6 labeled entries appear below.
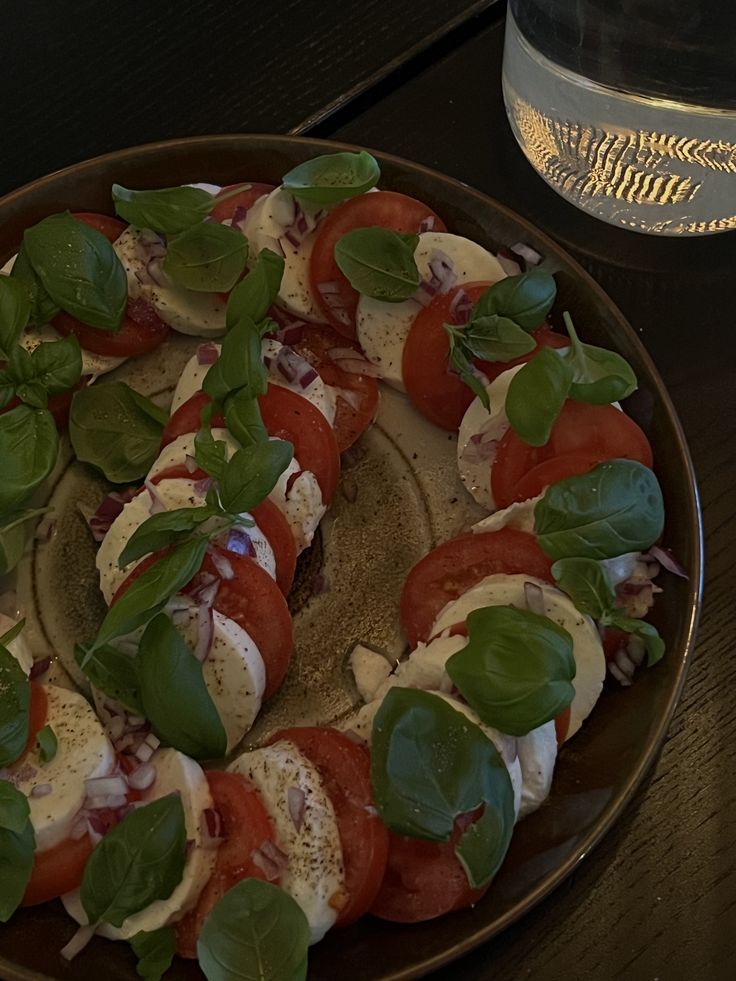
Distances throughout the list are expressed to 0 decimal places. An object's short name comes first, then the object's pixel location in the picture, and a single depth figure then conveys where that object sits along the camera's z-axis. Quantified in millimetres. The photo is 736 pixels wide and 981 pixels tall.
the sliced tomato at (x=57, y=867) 348
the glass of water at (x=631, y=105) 462
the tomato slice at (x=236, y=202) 466
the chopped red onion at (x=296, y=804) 344
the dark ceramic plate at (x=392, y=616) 351
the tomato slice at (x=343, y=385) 453
